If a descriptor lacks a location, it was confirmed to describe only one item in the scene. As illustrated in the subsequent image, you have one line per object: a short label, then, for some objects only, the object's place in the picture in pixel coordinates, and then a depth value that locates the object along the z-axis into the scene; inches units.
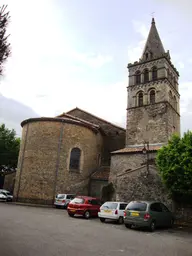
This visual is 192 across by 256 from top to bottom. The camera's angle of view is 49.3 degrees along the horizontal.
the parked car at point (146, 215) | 414.9
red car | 548.7
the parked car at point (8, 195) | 933.2
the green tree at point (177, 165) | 509.0
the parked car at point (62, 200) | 740.6
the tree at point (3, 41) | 183.2
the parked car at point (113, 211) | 496.7
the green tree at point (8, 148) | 1200.6
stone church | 810.8
